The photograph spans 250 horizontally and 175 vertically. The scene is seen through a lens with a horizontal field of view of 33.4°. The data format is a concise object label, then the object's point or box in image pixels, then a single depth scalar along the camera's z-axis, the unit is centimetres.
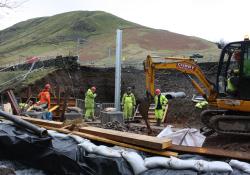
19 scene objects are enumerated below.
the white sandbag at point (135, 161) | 546
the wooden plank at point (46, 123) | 768
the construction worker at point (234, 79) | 1066
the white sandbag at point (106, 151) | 575
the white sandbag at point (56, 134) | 661
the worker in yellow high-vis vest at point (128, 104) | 2003
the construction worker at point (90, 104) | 2042
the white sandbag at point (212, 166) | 503
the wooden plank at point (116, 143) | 587
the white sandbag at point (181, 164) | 518
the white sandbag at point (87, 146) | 601
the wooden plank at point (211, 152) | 558
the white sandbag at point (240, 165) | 504
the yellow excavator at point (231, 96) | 1052
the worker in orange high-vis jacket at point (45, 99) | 1587
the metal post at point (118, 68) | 1792
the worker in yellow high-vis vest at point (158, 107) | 1827
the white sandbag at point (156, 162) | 535
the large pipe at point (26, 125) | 638
